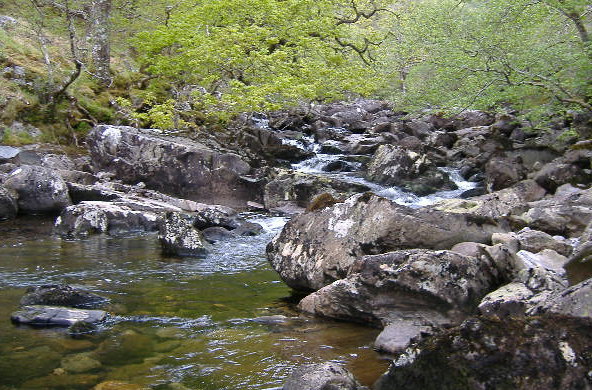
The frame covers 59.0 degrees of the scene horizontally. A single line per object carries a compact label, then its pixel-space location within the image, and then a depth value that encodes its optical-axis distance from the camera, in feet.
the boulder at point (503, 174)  48.88
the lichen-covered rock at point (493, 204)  33.68
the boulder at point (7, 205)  40.29
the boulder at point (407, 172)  53.47
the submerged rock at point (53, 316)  17.97
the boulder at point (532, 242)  20.68
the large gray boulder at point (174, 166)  50.52
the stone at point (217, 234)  36.93
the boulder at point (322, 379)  11.82
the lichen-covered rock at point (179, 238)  31.55
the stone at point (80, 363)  14.46
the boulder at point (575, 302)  11.68
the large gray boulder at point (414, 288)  17.28
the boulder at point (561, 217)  26.84
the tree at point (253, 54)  56.75
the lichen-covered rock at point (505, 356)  9.32
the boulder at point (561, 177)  41.63
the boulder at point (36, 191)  41.75
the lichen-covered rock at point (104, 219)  37.27
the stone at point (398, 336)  15.66
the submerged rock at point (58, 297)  19.47
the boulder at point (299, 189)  49.08
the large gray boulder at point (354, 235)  20.80
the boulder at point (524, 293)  15.64
